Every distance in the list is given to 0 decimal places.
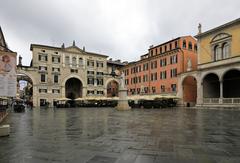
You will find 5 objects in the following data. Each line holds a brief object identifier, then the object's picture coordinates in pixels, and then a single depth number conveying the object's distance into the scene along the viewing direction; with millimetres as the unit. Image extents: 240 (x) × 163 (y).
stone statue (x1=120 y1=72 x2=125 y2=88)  19199
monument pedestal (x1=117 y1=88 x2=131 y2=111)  18943
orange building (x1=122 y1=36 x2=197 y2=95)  31882
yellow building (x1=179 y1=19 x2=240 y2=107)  21965
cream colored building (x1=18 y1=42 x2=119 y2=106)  38501
